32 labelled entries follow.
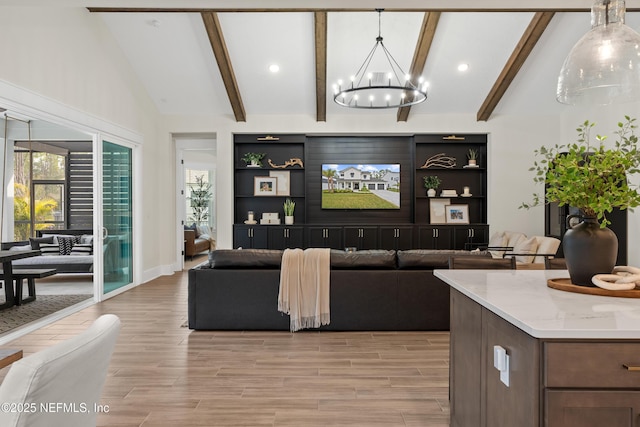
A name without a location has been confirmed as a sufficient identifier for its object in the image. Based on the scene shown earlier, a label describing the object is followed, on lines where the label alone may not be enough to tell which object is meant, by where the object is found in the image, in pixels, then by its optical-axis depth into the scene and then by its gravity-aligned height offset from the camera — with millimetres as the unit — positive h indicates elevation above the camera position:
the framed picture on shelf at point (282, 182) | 8930 +617
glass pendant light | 2252 +792
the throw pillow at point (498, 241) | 7695 -514
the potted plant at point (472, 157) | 8719 +1110
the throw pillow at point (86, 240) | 8414 -520
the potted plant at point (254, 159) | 8758 +1064
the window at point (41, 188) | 9461 +540
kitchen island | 1386 -488
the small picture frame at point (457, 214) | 8781 -36
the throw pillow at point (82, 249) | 8320 -685
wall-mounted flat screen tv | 8891 +531
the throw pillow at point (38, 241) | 8086 -524
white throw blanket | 4469 -791
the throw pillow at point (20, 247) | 7491 -589
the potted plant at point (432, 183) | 8781 +585
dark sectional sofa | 4535 -837
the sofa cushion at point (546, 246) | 6094 -482
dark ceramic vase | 1935 -166
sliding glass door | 6430 -52
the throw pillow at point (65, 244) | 8289 -589
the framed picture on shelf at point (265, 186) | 8898 +534
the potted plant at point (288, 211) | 8656 +28
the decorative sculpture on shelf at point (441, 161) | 8789 +1024
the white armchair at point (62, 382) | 851 -358
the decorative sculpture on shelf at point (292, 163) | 8789 +984
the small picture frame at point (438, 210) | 8797 +35
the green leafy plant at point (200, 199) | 12969 +399
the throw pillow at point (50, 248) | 8258 -662
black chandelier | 7112 +2137
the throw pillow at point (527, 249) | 6357 -540
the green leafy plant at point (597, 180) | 1827 +135
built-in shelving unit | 8727 +796
